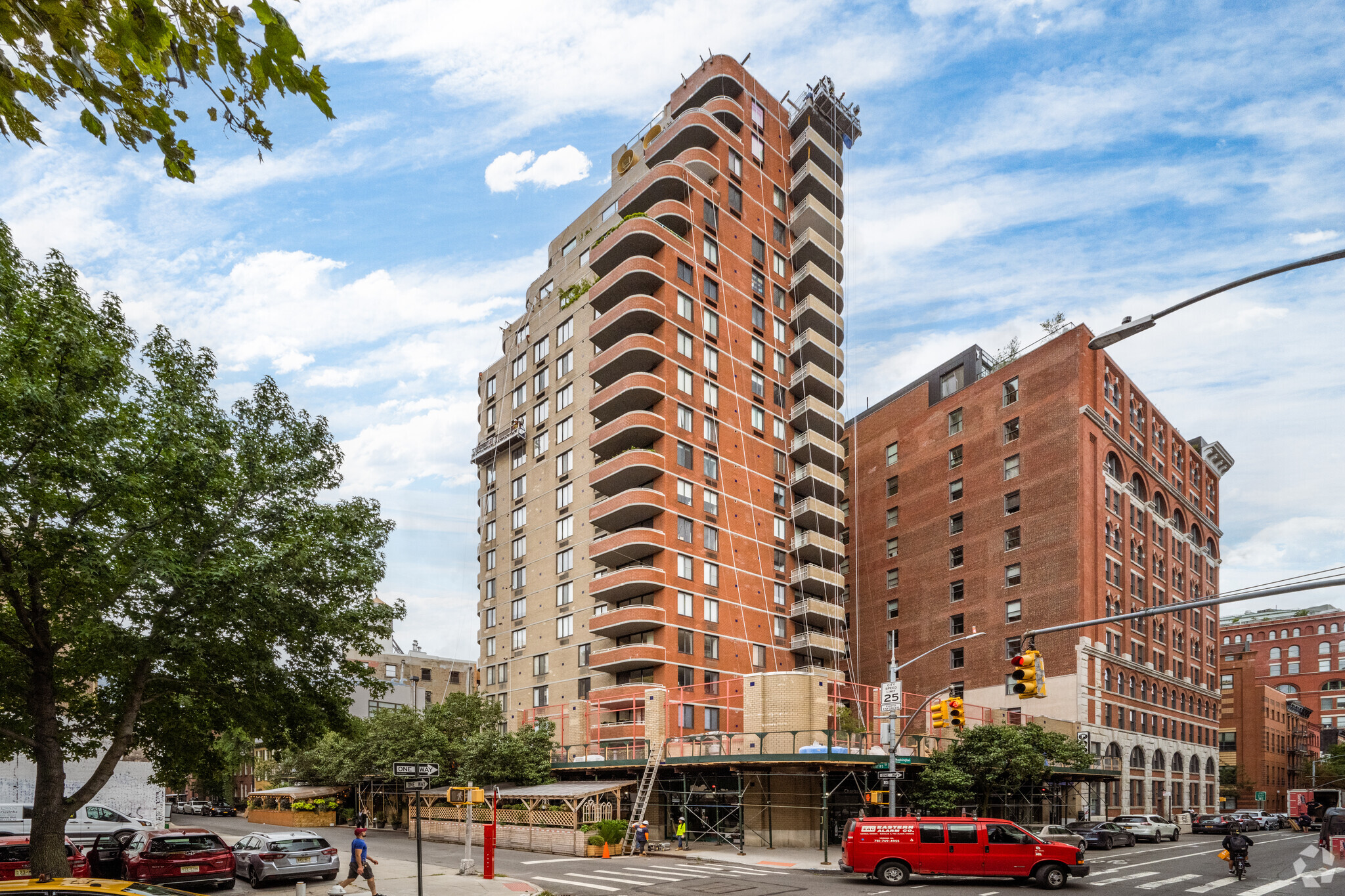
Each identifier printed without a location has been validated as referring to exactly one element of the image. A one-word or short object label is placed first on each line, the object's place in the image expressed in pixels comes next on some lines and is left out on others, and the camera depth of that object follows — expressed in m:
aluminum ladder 38.66
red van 26.67
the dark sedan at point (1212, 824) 64.81
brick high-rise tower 56.97
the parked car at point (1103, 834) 45.97
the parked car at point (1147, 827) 52.09
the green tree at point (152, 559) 18.94
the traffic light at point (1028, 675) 23.42
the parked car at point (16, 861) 21.03
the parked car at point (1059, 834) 35.12
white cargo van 32.78
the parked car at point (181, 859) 23.58
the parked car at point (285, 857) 25.50
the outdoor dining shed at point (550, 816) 38.53
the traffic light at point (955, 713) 29.07
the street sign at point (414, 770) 18.14
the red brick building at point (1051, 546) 60.50
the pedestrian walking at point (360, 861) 22.59
